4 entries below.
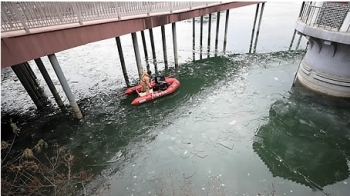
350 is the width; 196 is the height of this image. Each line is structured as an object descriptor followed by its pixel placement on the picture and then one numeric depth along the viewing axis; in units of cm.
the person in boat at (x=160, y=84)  1186
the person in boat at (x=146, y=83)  1076
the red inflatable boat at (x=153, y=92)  1105
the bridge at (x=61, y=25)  609
